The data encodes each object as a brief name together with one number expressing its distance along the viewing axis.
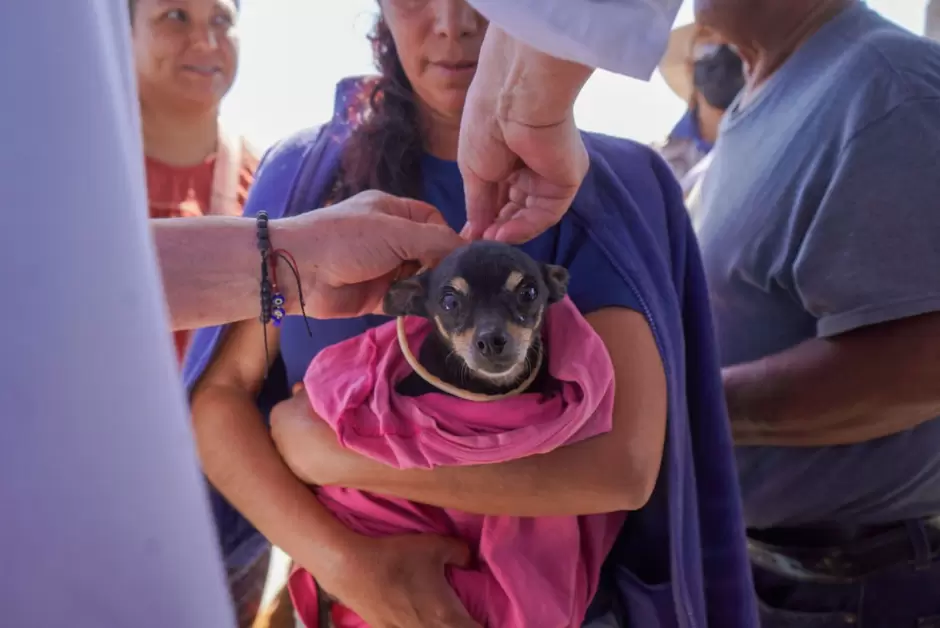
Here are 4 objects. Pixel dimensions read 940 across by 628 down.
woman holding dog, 0.70
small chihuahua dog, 0.75
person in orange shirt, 1.30
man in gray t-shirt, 0.79
